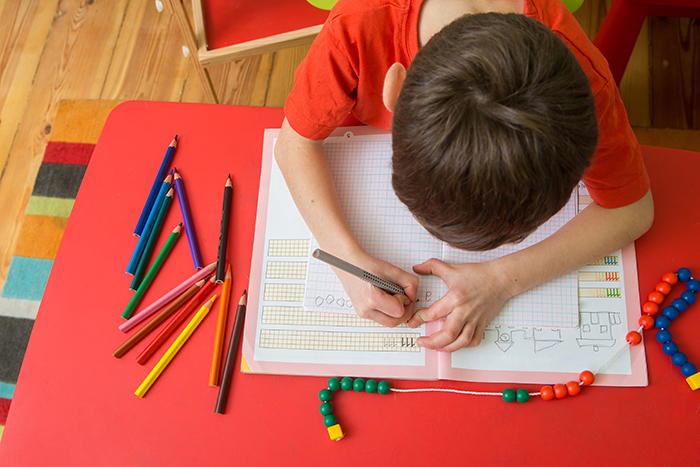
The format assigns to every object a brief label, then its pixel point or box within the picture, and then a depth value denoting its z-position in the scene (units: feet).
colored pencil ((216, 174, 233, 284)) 2.30
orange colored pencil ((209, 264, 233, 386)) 2.15
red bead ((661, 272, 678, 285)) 2.16
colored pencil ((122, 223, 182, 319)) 2.27
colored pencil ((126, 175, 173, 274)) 2.34
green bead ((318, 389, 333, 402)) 2.06
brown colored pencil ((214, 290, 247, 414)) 2.10
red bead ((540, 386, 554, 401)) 2.02
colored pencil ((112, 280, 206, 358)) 2.21
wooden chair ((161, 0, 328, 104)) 3.54
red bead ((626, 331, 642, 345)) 2.06
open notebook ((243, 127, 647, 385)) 2.09
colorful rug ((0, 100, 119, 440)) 4.38
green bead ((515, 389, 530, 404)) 2.02
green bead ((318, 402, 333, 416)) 2.05
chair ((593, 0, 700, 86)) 3.51
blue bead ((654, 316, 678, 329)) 2.10
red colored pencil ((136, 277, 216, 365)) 2.20
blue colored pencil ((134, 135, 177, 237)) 2.42
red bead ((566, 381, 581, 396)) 2.01
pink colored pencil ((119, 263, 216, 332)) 2.26
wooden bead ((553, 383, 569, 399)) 2.01
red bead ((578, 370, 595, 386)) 2.01
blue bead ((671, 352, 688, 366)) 2.02
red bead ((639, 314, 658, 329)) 2.08
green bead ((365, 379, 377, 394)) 2.07
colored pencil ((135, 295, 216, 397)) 2.14
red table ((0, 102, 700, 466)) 2.01
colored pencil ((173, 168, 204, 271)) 2.34
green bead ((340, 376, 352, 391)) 2.09
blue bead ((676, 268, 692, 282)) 2.18
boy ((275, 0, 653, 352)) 1.25
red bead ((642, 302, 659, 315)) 2.11
